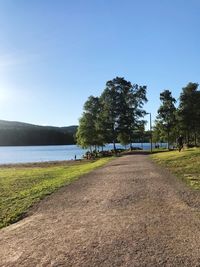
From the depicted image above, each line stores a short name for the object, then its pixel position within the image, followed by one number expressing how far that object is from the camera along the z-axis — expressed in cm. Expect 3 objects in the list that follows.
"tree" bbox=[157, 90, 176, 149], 3591
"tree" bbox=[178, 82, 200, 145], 3201
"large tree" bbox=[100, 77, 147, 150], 3529
